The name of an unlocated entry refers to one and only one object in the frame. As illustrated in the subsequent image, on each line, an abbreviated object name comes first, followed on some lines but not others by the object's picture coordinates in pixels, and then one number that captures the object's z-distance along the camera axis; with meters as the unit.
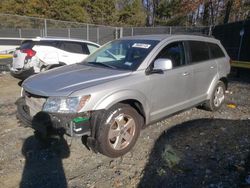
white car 5.77
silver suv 2.44
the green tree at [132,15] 29.72
